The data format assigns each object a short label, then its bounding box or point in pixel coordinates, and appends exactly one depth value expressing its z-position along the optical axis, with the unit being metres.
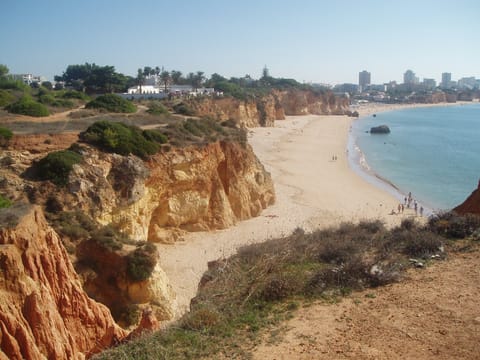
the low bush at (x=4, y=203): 14.49
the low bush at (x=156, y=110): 36.56
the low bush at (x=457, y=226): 14.19
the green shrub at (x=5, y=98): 35.09
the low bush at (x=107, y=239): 15.49
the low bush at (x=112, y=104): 36.03
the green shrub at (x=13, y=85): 51.04
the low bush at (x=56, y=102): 37.84
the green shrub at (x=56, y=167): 18.02
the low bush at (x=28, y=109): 29.61
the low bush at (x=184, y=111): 40.43
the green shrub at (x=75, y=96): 46.38
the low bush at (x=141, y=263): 15.01
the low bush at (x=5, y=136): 20.09
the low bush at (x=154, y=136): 25.22
